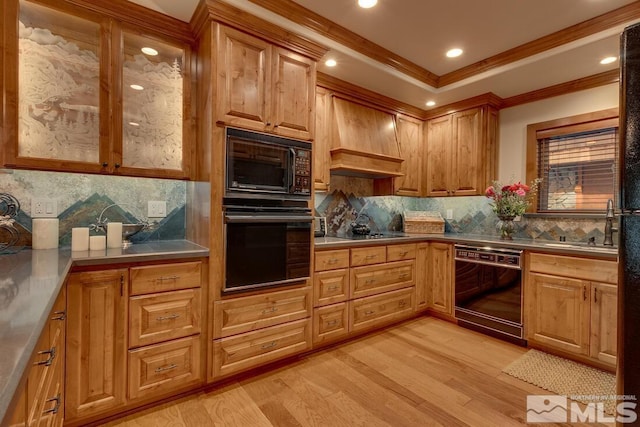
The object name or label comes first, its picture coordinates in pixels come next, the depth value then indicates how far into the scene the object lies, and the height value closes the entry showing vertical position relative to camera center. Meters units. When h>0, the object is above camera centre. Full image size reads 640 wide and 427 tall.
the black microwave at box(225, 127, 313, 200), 2.06 +0.32
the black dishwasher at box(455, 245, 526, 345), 2.82 -0.75
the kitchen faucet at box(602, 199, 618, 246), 2.71 -0.10
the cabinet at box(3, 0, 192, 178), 1.80 +0.76
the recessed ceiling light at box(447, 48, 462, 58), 2.79 +1.50
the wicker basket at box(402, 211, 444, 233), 3.76 -0.12
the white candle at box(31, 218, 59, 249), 1.86 -0.15
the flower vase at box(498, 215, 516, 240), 3.26 -0.14
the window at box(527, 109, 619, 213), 2.90 +0.55
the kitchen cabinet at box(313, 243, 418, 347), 2.61 -0.73
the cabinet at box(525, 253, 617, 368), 2.33 -0.74
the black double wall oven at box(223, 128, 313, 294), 2.06 +0.00
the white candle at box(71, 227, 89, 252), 1.86 -0.19
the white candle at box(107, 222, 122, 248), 2.00 -0.17
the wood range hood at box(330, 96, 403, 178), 3.07 +0.76
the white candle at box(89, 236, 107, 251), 1.92 -0.22
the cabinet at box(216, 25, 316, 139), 2.04 +0.91
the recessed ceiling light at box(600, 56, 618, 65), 2.56 +1.33
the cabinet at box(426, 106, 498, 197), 3.50 +0.74
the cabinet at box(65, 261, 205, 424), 1.63 -0.74
